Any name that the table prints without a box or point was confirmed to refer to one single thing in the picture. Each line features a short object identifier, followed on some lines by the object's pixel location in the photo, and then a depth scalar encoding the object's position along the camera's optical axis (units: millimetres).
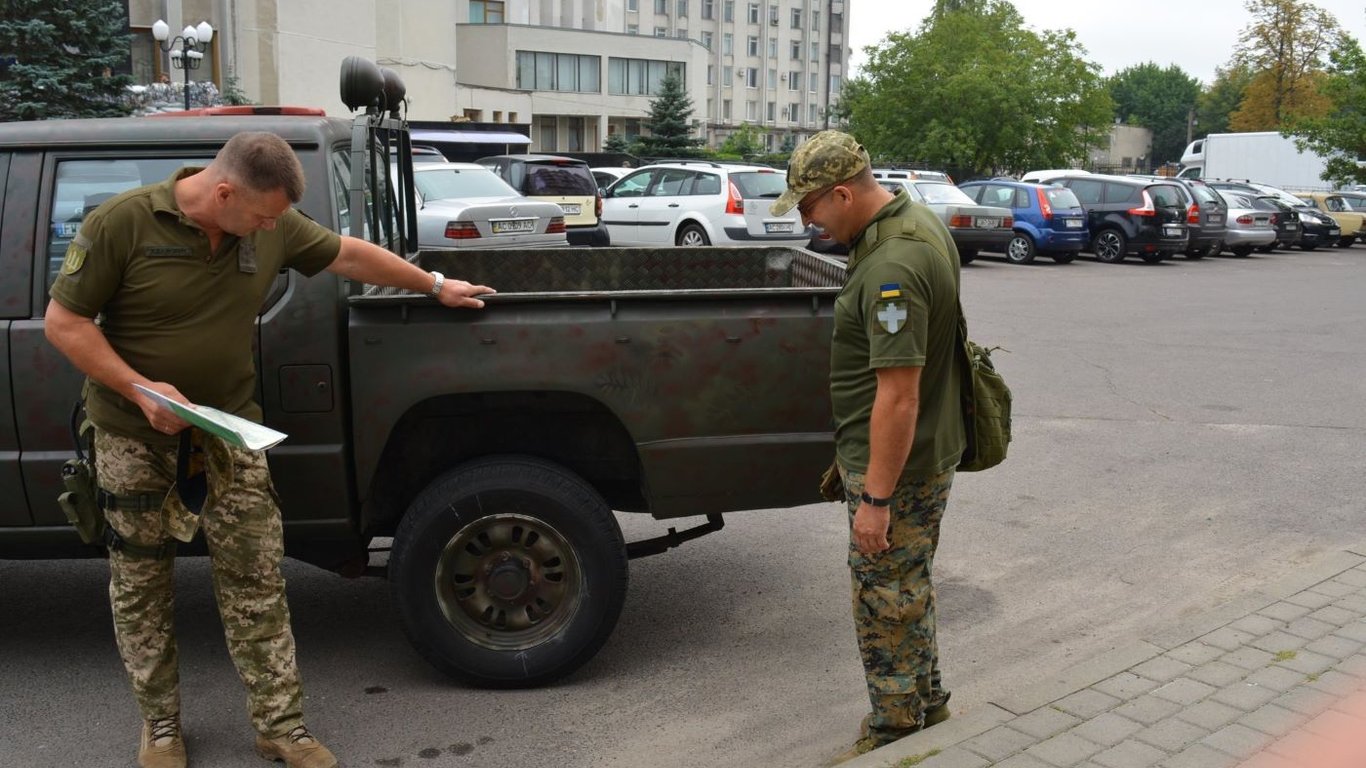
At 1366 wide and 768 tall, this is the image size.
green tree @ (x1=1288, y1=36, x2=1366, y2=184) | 34344
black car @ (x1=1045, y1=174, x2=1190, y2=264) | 24781
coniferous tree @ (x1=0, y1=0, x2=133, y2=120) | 25938
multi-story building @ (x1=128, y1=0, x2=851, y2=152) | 41875
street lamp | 29547
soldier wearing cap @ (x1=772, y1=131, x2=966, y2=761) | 3451
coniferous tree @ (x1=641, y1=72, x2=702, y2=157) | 56531
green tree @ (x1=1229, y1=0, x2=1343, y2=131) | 65125
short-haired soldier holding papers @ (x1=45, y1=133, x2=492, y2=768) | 3570
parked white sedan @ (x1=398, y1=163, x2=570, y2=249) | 14467
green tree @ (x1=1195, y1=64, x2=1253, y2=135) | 105562
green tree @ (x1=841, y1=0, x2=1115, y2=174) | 52000
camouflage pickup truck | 4238
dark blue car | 23906
